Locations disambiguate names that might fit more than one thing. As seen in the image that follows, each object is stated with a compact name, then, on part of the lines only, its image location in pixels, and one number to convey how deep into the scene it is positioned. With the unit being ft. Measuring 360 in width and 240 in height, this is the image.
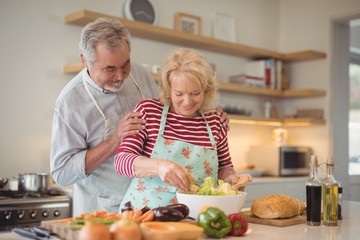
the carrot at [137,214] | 5.06
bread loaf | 6.12
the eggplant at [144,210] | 5.38
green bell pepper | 4.98
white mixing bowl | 5.43
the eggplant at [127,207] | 5.66
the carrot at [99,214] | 5.08
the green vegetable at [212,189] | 5.63
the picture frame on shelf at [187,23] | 14.90
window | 19.35
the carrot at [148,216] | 4.96
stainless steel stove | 9.66
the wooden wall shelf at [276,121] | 15.78
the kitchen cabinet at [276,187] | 13.85
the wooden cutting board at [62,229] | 4.62
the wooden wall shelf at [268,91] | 15.34
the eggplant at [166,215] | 5.00
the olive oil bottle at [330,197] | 5.94
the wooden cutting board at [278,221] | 5.95
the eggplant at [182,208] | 5.21
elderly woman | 6.38
